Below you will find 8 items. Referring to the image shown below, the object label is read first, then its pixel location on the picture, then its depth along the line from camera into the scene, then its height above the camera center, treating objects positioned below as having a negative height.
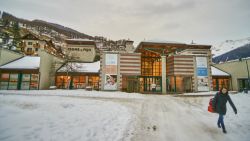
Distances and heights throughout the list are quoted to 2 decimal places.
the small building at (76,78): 26.85 +0.18
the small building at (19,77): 23.04 +0.28
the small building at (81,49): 34.11 +8.36
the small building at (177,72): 23.82 +1.46
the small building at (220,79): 27.36 +0.10
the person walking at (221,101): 5.67 -1.04
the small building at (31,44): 55.46 +15.65
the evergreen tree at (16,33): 47.06 +19.73
